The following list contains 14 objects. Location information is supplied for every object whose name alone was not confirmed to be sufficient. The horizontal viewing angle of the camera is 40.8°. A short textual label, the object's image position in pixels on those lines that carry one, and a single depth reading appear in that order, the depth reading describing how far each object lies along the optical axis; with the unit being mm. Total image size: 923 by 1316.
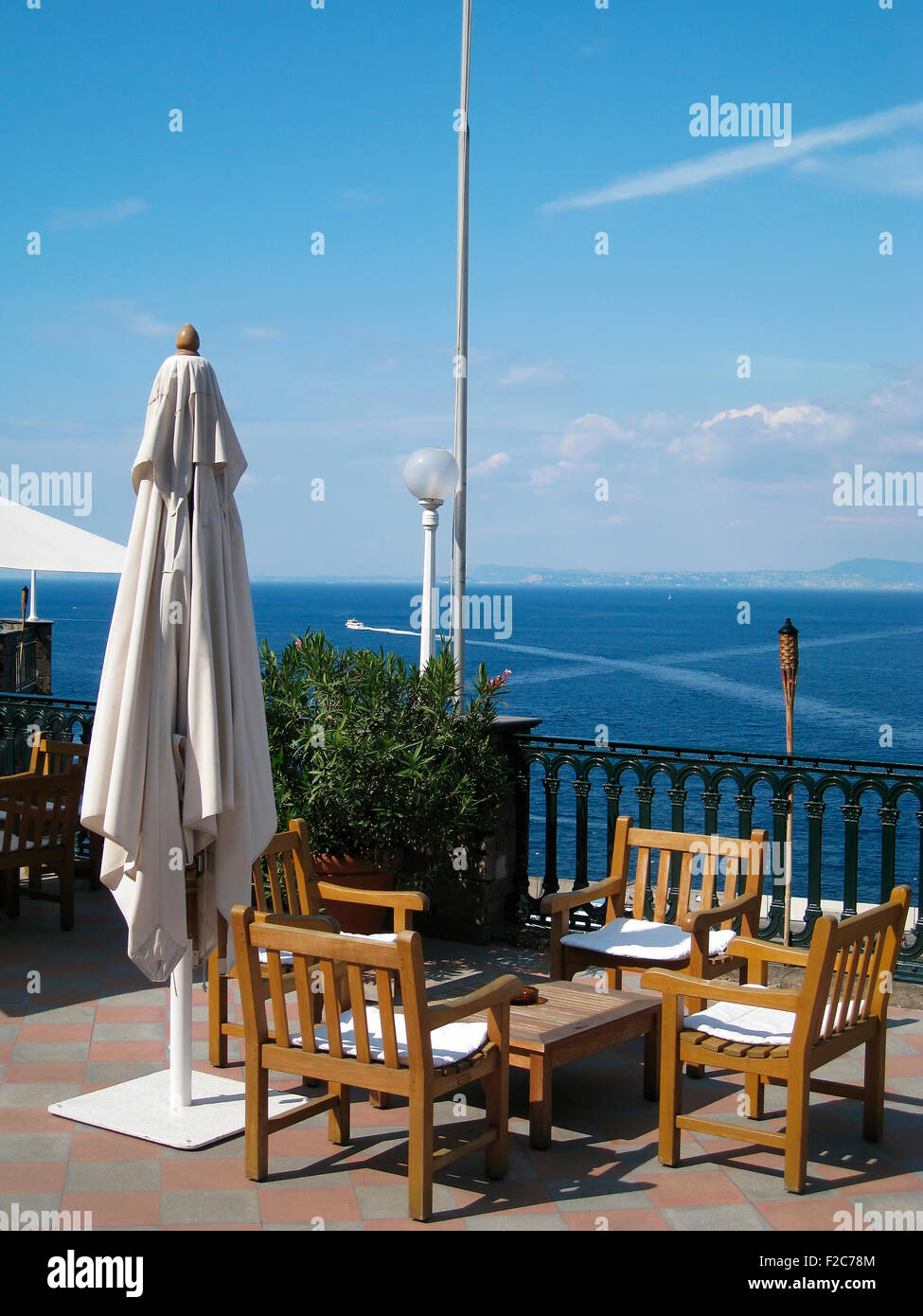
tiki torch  8695
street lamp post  7621
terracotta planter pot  6844
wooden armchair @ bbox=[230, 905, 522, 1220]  3850
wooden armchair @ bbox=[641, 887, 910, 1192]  4129
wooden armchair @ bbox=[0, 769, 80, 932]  7316
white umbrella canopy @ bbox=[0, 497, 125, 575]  8195
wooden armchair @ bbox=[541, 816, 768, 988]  5363
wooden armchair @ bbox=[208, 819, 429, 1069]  5273
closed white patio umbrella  4402
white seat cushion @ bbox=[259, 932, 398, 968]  5258
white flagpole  7816
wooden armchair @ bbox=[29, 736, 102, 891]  8031
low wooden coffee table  4441
